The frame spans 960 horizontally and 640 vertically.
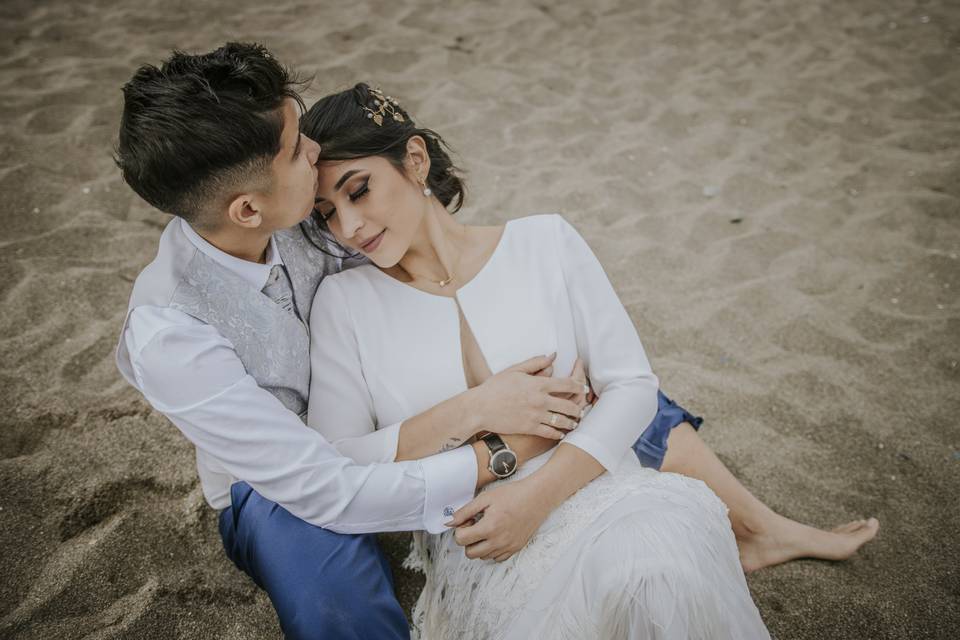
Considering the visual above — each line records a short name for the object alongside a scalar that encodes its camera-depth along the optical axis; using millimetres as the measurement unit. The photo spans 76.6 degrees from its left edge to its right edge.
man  1425
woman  1450
